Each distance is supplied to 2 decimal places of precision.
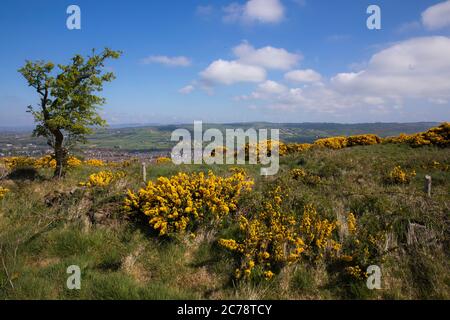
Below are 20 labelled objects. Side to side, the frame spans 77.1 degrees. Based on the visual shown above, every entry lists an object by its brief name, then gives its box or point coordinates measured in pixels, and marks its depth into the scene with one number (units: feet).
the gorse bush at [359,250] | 17.33
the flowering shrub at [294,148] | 84.12
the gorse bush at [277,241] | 18.07
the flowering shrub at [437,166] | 43.21
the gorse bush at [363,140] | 86.58
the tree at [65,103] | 38.86
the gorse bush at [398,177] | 35.76
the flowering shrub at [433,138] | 69.46
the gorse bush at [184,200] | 22.40
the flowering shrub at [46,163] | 50.60
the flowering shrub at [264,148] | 77.22
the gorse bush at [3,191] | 31.10
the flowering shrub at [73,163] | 47.30
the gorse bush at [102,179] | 30.08
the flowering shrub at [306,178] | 30.17
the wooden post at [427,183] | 26.51
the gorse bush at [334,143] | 88.02
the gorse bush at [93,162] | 74.36
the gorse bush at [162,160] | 74.74
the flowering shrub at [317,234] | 18.99
